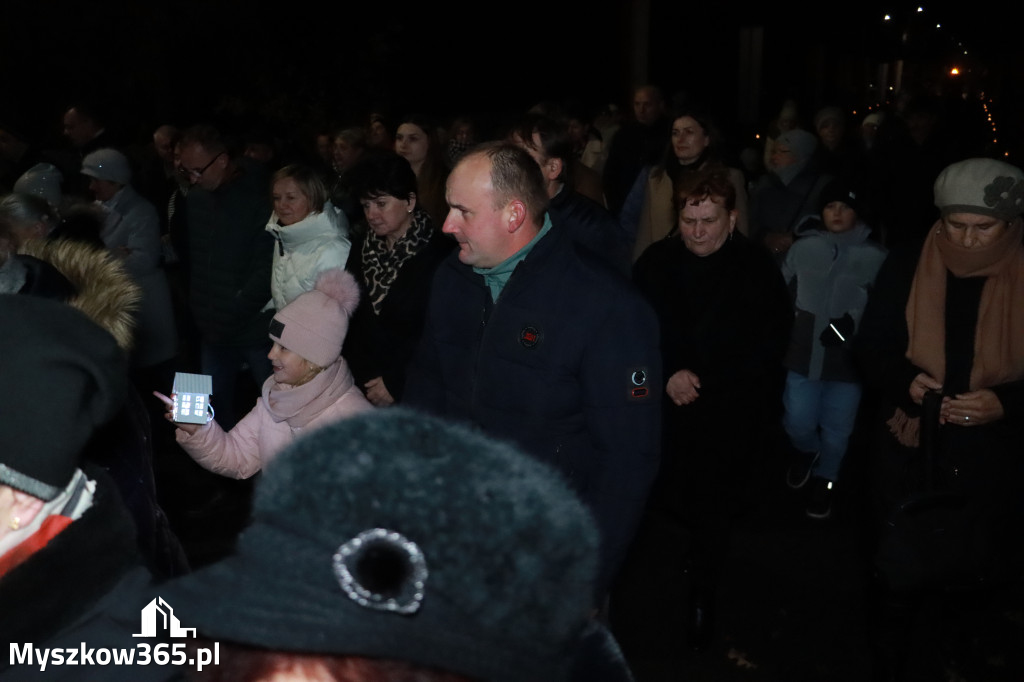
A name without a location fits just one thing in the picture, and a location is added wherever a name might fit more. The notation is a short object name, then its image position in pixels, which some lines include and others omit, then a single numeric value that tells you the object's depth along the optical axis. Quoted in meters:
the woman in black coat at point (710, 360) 4.42
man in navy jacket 3.13
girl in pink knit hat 3.98
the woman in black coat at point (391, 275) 4.77
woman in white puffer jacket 5.53
